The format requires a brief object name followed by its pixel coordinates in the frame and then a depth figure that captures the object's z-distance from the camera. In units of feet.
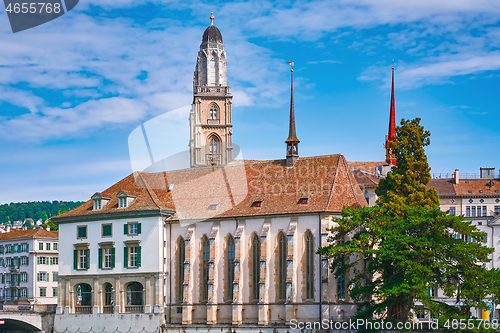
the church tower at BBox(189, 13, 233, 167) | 391.86
